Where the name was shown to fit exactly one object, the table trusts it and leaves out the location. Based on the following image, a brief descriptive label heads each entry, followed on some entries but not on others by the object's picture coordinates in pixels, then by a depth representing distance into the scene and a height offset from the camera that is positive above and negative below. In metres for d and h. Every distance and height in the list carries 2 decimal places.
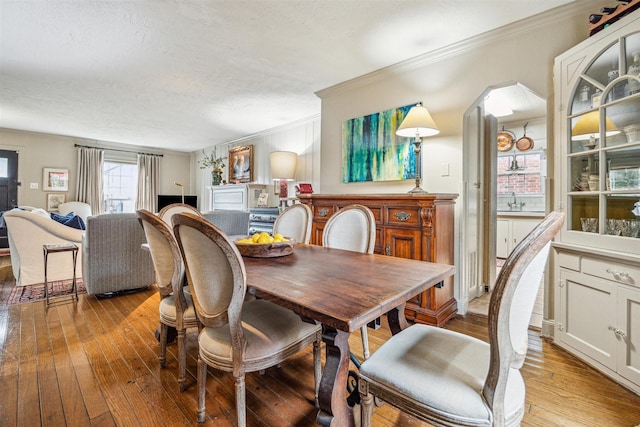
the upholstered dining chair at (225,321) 1.09 -0.42
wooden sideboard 2.37 -0.14
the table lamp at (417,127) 2.50 +0.77
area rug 3.04 -0.87
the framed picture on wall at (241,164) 6.00 +1.09
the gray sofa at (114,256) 3.03 -0.45
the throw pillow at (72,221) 3.74 -0.08
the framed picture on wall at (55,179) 6.10 +0.75
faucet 5.66 +0.26
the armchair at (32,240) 3.23 -0.29
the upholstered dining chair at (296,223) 2.38 -0.06
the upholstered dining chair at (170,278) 1.52 -0.35
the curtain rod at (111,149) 6.47 +1.54
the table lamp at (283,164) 4.73 +0.84
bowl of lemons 1.64 -0.18
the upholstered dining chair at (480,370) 0.79 -0.51
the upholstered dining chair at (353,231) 1.95 -0.11
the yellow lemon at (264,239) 1.71 -0.14
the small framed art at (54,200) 6.14 +0.30
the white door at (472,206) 2.72 +0.11
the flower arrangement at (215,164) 6.40 +1.19
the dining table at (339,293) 0.91 -0.27
